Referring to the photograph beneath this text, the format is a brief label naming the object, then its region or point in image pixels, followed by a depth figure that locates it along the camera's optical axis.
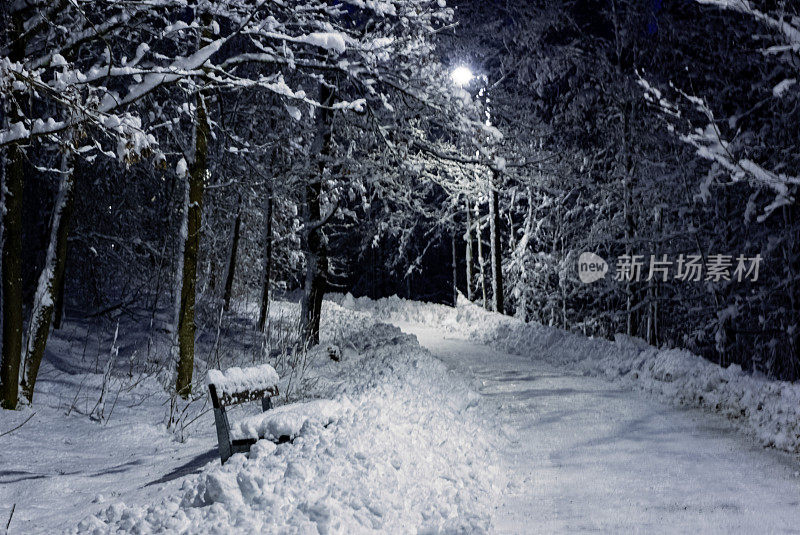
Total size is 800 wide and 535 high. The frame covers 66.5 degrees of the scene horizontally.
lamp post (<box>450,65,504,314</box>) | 23.14
